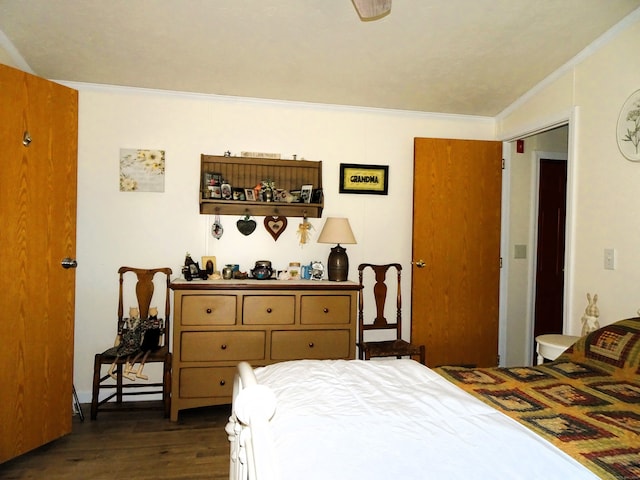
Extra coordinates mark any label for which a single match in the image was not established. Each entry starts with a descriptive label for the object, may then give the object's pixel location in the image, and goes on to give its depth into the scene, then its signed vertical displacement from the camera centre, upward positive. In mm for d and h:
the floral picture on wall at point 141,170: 3133 +509
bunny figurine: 2498 -430
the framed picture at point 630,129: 2299 +684
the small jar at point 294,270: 3242 -237
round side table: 2291 -556
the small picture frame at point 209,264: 3135 -200
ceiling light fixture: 1682 +979
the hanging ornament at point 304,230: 3354 +85
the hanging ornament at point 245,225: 3266 +112
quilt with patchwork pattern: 1017 -502
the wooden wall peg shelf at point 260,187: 3150 +419
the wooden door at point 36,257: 2150 -126
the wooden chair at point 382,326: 2975 -671
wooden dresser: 2746 -610
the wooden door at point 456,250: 3402 -48
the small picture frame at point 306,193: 3279 +378
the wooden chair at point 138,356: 2760 -804
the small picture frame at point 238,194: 3158 +350
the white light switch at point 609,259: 2461 -68
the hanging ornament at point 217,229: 3234 +75
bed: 889 -483
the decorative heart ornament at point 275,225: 3299 +119
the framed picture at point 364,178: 3443 +534
